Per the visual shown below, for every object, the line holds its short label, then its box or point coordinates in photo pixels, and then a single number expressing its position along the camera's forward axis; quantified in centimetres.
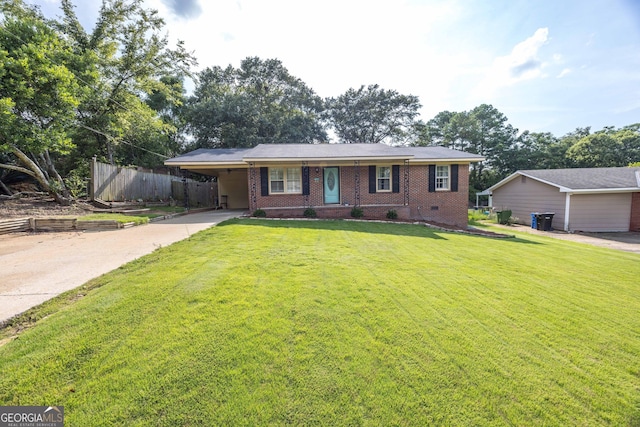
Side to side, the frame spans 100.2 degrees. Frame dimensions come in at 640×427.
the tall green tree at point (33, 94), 894
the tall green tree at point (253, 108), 2194
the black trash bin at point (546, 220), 1570
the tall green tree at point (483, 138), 3606
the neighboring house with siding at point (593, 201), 1545
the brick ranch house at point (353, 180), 1234
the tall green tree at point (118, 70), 1481
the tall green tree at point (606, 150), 3206
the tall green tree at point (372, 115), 3259
